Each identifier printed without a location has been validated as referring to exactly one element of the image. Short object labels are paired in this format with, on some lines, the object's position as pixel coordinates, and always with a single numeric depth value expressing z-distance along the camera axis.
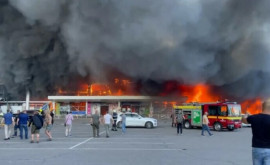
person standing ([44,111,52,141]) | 15.01
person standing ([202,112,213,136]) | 18.06
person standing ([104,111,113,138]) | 16.97
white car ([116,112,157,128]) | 25.33
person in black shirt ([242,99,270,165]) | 4.99
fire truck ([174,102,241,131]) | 22.27
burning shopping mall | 28.36
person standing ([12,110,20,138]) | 16.86
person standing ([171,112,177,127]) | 26.36
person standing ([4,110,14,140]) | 15.77
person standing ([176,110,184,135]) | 18.85
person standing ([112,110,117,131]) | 22.00
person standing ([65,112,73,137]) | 17.31
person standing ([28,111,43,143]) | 13.86
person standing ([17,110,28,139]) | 15.91
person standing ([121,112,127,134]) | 19.77
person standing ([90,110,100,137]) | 16.75
